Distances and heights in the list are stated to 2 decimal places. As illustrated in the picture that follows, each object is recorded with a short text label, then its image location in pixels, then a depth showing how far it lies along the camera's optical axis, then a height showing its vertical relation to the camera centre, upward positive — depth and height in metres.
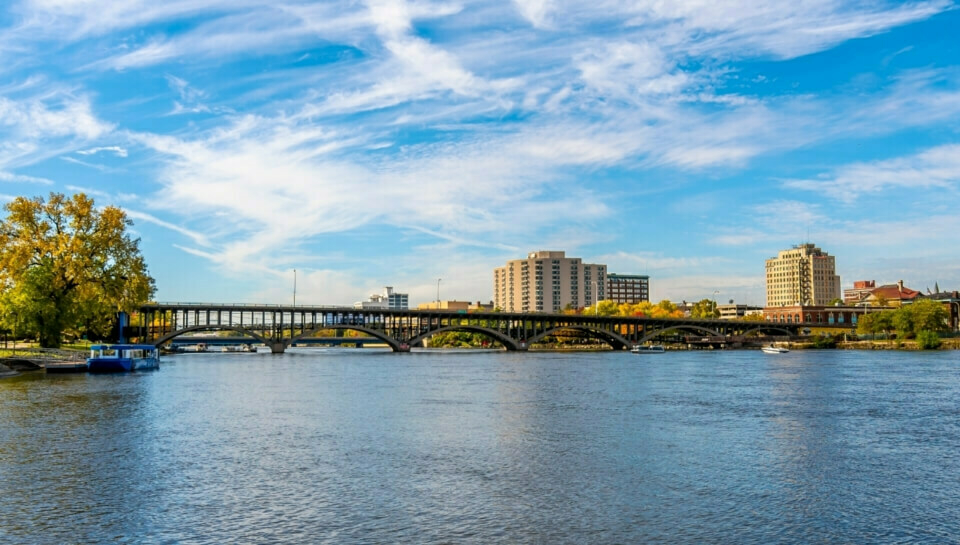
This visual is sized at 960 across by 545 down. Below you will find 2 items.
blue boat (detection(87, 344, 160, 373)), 88.69 -2.57
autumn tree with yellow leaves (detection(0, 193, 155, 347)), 88.38 +7.71
